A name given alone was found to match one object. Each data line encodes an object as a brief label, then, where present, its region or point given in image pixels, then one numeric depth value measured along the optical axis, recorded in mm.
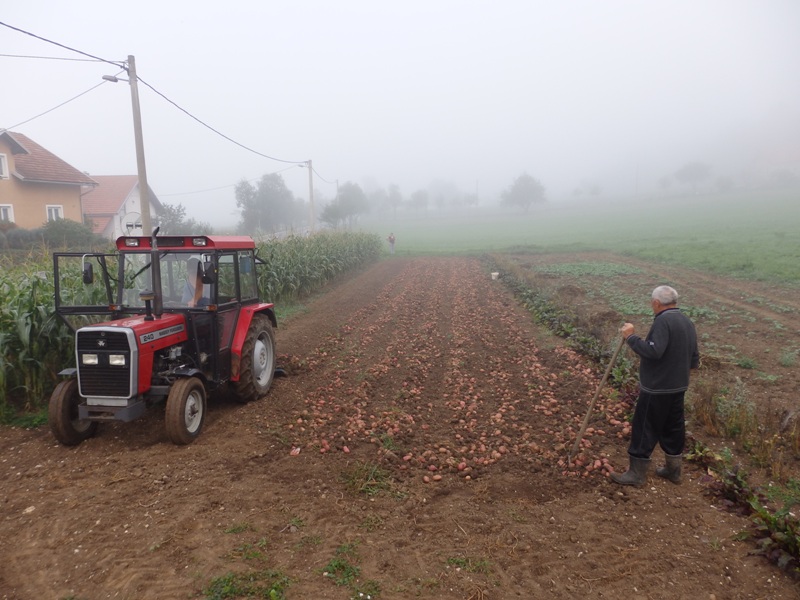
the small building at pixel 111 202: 34875
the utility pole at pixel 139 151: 11812
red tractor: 5070
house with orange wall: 24844
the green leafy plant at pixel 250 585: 3270
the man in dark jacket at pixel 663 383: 4519
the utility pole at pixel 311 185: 31175
